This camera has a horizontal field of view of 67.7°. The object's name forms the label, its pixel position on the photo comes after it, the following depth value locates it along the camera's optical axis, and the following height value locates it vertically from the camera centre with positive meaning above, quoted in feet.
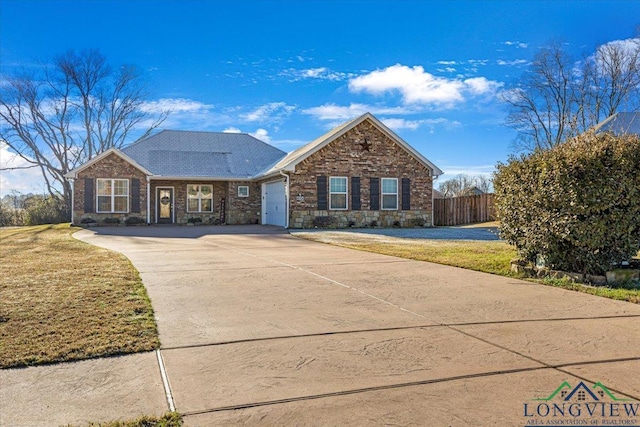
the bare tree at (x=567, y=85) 114.62 +31.40
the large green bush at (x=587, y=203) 23.94 +0.24
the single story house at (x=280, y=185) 74.28 +3.86
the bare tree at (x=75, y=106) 117.19 +26.95
